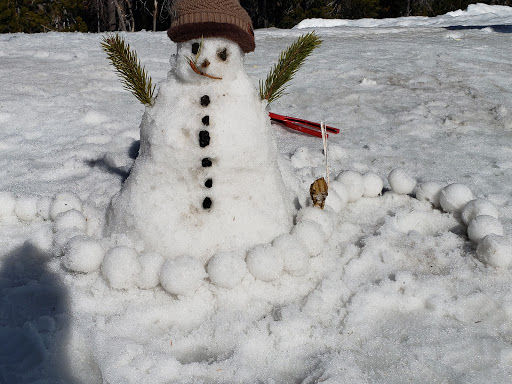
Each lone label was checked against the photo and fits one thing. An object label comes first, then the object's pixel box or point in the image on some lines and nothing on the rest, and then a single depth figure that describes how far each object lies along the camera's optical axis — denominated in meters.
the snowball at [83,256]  1.90
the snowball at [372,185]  2.60
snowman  1.76
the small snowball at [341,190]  2.47
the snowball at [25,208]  2.37
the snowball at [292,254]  1.88
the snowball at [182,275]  1.78
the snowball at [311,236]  2.00
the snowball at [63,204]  2.33
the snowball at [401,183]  2.60
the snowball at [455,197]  2.37
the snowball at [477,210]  2.24
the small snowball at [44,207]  2.38
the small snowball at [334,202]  2.39
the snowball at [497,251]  1.95
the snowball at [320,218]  2.12
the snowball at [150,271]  1.83
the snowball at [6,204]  2.39
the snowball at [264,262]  1.84
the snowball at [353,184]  2.55
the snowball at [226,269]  1.79
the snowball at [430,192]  2.49
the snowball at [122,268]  1.82
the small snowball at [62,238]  2.06
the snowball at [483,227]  2.10
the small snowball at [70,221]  2.17
